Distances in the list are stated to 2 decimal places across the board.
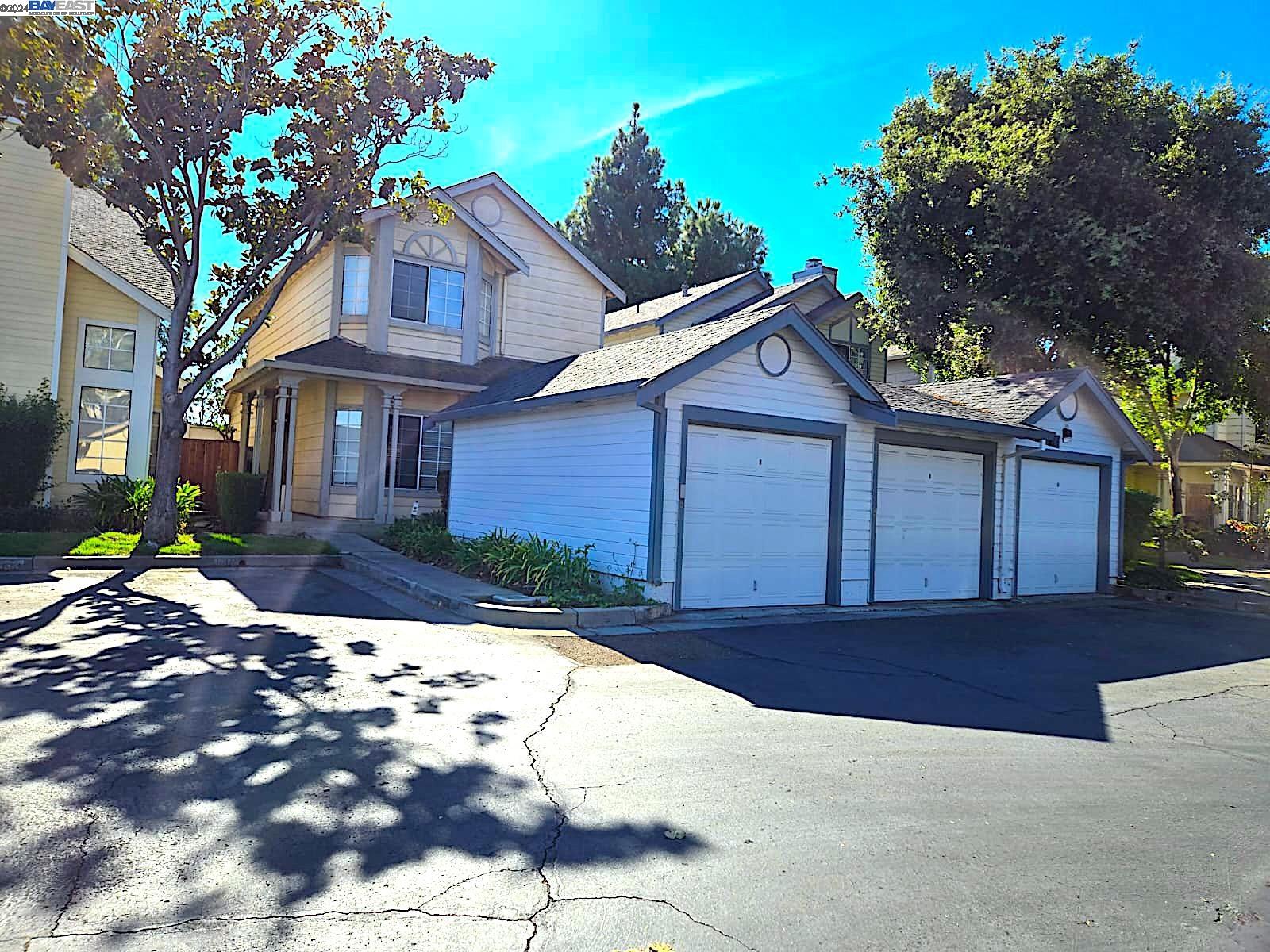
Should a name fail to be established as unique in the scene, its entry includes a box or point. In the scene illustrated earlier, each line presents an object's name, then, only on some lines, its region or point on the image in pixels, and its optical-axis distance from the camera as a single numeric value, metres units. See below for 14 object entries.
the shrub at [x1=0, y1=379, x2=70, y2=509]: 15.35
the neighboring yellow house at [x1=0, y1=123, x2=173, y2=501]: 16.77
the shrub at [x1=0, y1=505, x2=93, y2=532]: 15.02
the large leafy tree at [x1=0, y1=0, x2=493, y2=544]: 13.00
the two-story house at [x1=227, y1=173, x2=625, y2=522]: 18.27
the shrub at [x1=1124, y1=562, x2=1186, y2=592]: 16.91
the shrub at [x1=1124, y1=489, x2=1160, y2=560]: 19.39
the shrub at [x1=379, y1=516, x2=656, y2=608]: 10.88
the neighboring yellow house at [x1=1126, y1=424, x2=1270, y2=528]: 30.38
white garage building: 11.18
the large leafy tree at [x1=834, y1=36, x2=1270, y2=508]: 19.44
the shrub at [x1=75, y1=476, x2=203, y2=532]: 15.73
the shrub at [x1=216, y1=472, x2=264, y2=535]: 17.62
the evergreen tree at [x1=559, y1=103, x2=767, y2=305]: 42.88
